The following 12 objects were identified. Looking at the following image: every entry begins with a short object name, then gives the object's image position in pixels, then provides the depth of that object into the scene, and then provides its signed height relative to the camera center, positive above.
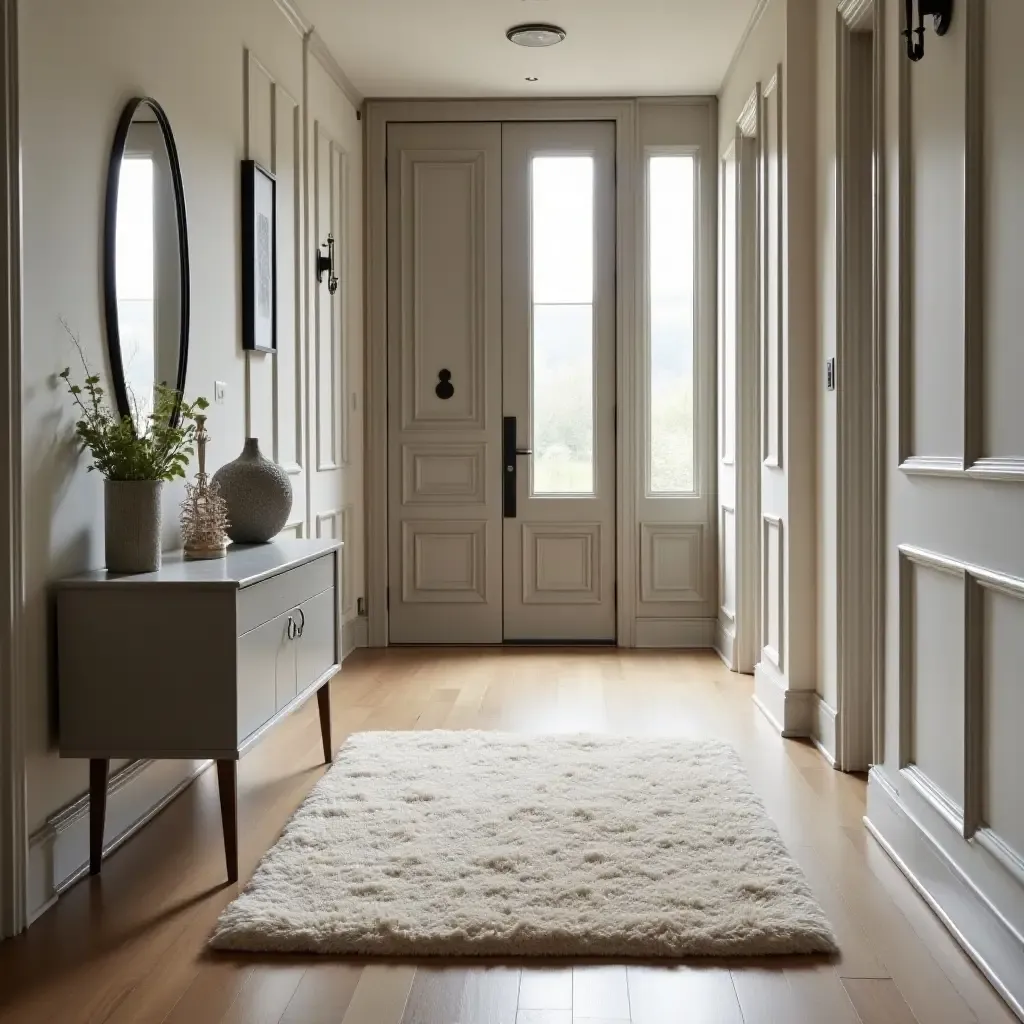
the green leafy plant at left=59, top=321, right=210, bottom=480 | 2.64 +0.13
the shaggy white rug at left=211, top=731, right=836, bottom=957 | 2.24 -0.82
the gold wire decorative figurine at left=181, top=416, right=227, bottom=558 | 3.04 -0.07
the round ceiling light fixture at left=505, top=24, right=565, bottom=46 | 4.73 +1.88
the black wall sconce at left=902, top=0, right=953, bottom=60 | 2.41 +0.98
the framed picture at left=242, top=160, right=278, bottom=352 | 3.88 +0.81
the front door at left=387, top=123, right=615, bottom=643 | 5.75 +0.56
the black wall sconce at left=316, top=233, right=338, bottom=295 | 4.91 +0.97
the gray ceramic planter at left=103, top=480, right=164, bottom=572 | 2.69 -0.06
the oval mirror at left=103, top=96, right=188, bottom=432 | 2.86 +0.61
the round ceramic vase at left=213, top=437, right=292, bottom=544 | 3.34 +0.01
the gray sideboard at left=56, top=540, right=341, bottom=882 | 2.53 -0.38
